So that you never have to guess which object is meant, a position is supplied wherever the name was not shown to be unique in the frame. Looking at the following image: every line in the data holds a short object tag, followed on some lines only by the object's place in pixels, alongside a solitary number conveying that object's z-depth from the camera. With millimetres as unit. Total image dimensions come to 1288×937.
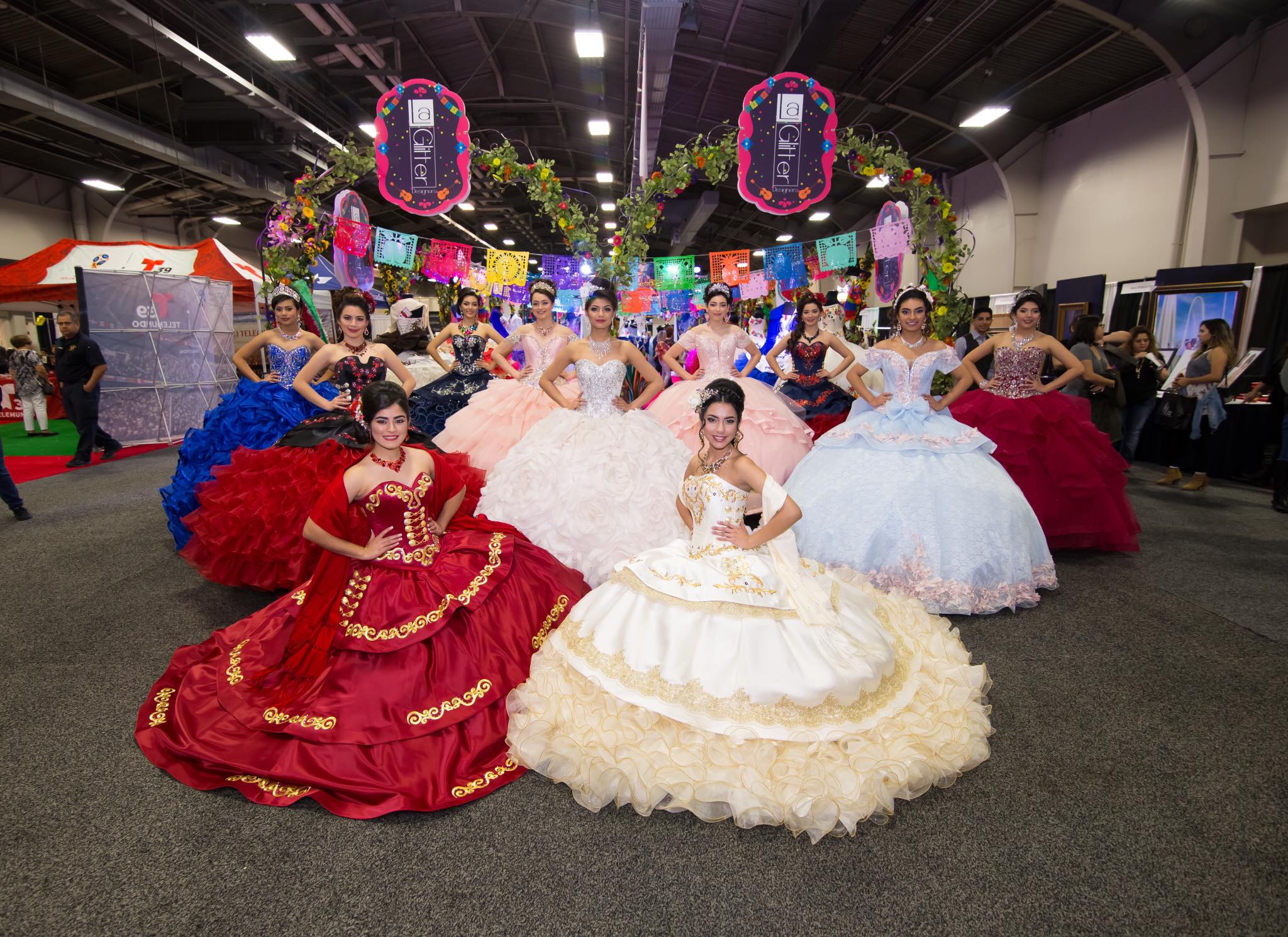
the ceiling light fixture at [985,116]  10641
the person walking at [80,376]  9117
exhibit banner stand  11281
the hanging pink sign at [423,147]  6840
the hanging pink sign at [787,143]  6605
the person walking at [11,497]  6516
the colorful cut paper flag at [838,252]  9555
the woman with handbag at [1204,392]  7777
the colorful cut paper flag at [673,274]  11797
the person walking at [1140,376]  8609
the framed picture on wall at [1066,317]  11188
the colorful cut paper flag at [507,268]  10469
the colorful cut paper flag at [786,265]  10656
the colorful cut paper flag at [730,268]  11001
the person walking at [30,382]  11023
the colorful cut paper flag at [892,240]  7422
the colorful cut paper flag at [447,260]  10141
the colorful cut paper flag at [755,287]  12680
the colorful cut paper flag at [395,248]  8805
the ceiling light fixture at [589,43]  8086
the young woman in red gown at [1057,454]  5094
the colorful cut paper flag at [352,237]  8016
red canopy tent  12703
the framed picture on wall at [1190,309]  8578
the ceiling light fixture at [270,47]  8309
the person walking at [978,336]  9312
